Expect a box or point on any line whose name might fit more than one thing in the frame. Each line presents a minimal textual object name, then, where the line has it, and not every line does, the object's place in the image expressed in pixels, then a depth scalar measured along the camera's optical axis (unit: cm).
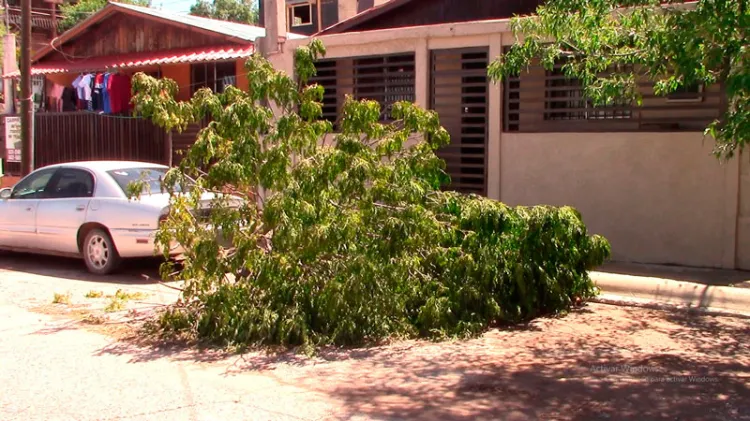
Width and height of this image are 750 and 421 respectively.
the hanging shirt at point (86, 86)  1802
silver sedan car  1025
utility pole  1531
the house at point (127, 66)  1692
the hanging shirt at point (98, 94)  1775
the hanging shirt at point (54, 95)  2166
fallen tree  727
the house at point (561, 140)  1012
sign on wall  1806
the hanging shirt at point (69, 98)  1962
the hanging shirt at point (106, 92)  1750
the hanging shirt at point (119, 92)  1753
